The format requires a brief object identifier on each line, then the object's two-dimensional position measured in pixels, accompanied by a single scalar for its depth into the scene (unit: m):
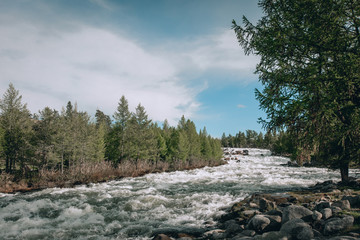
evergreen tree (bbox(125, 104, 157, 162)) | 39.72
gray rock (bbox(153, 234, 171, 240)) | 6.65
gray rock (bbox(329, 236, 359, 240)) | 4.26
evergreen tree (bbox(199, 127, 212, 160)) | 62.63
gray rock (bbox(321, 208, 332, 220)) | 5.84
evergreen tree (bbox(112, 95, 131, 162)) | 39.75
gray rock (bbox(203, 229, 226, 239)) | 6.65
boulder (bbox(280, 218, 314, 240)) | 4.97
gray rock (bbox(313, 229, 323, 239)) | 4.99
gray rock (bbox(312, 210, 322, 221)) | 5.86
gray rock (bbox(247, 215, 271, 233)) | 6.25
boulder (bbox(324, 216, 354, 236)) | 5.02
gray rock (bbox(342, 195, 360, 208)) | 6.88
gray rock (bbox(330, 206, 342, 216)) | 6.04
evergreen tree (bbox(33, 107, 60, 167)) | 30.55
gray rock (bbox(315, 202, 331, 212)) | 6.74
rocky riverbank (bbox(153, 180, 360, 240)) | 5.05
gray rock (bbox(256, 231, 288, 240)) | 5.11
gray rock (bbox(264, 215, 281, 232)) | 6.22
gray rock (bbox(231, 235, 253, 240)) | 5.60
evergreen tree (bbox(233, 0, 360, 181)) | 6.30
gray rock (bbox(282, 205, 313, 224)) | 6.12
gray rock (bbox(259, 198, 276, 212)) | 8.62
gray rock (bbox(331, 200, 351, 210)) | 6.41
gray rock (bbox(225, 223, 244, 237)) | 6.72
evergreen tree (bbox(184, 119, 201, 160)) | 55.78
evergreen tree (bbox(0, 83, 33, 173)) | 30.84
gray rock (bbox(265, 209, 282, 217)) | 6.94
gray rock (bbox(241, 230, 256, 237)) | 6.08
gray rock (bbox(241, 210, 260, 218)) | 8.07
